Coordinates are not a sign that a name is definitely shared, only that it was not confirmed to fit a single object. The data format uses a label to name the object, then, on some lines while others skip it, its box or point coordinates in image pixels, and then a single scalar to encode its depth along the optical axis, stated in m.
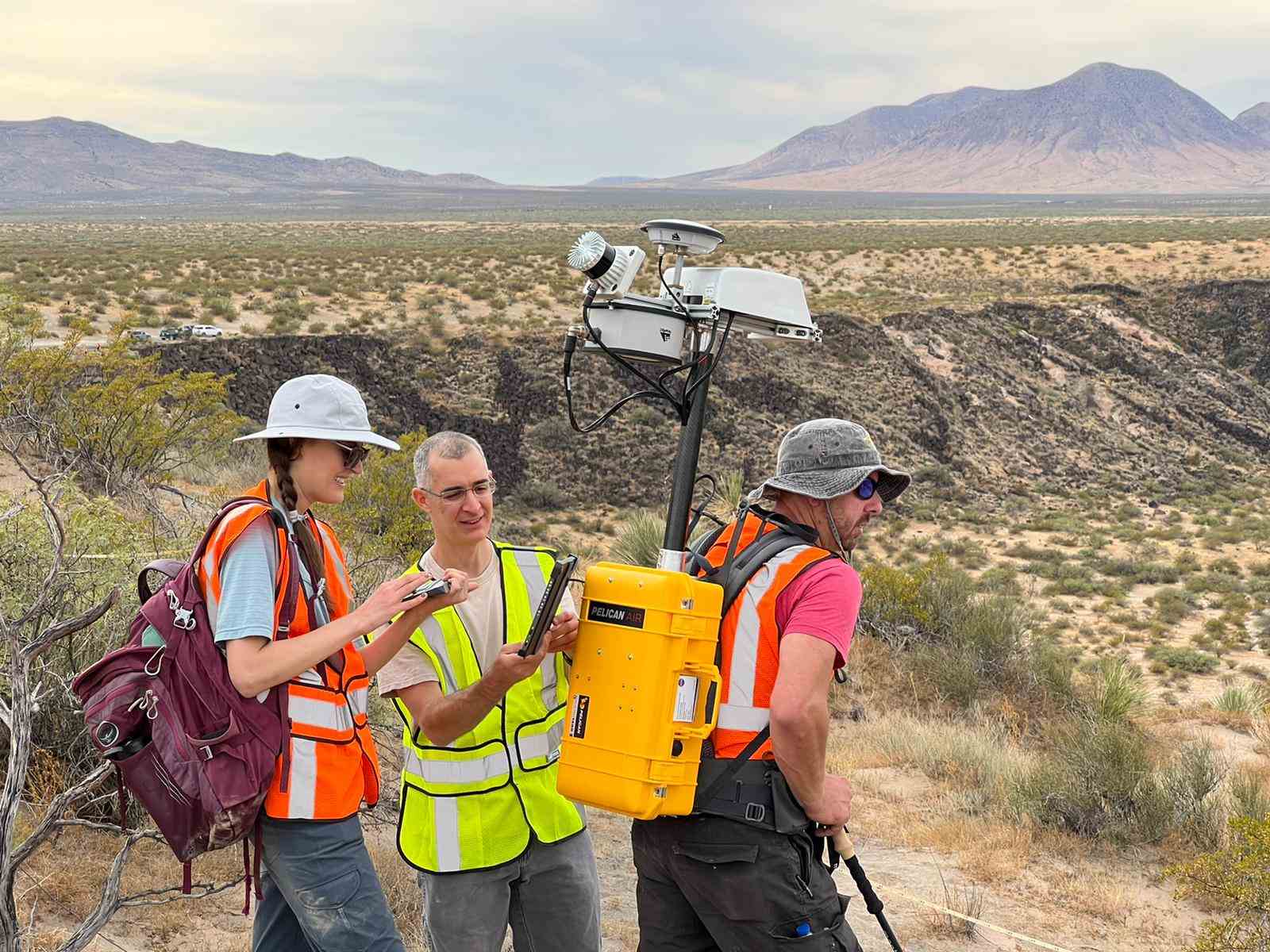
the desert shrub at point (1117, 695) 8.69
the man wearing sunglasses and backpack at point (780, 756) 2.44
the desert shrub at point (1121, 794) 5.99
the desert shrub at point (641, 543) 11.65
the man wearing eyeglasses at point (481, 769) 2.74
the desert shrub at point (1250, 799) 6.09
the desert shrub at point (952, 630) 9.46
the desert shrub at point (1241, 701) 9.76
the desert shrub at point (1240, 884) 4.19
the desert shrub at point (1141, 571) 16.91
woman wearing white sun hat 2.32
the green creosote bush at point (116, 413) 10.95
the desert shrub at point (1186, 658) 12.69
